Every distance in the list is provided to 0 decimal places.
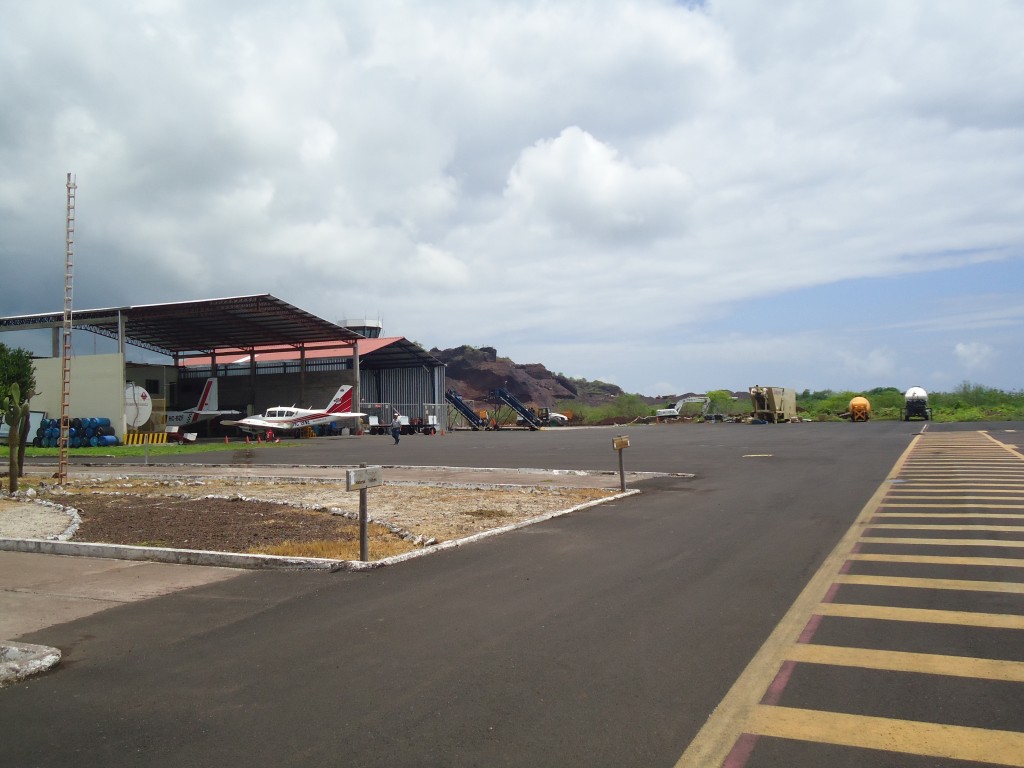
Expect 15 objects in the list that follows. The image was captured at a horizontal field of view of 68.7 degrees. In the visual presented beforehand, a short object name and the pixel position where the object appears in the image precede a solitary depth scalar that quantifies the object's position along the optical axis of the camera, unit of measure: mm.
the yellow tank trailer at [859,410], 65688
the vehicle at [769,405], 61156
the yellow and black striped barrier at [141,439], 45438
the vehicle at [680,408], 78562
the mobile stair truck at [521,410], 66625
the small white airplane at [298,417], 49438
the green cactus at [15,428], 17255
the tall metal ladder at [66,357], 19812
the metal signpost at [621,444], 15621
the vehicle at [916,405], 63406
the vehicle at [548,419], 70288
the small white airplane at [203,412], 53156
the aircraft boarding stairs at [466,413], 71500
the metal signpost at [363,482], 8781
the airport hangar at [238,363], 47188
